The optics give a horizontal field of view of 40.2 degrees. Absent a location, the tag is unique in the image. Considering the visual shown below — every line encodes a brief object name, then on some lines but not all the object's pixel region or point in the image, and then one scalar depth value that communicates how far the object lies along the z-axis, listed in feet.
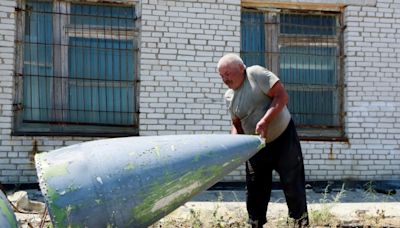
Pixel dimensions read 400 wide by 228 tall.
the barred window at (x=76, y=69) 21.06
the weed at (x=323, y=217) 15.08
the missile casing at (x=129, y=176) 10.20
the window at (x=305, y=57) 23.08
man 13.33
